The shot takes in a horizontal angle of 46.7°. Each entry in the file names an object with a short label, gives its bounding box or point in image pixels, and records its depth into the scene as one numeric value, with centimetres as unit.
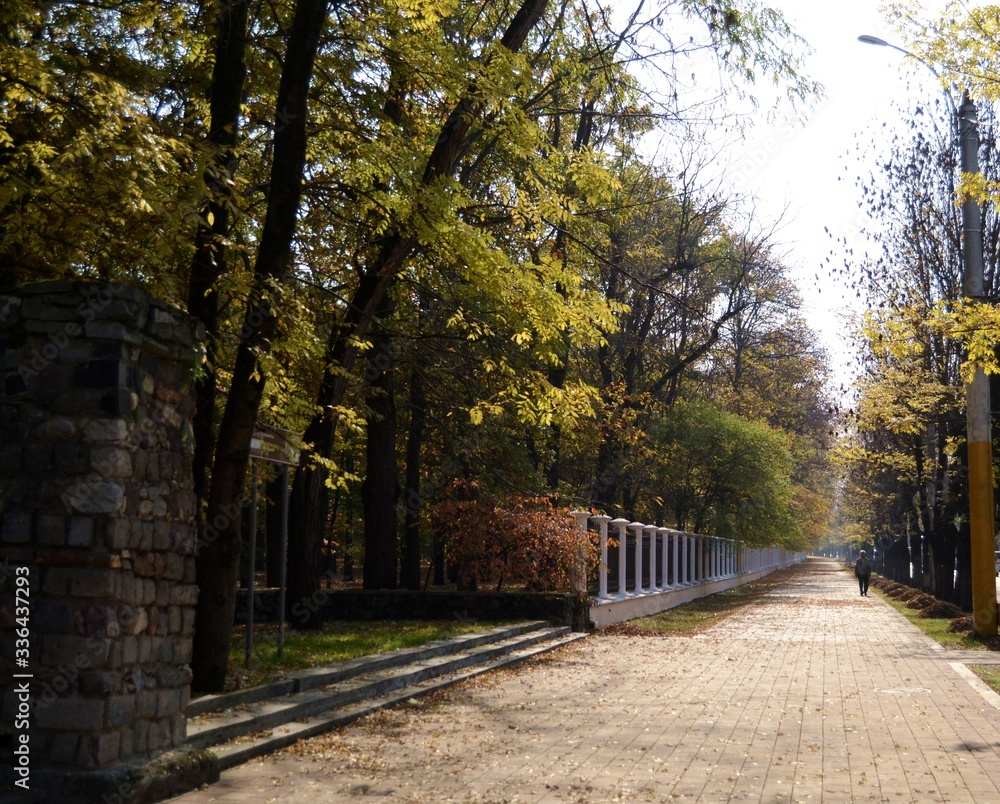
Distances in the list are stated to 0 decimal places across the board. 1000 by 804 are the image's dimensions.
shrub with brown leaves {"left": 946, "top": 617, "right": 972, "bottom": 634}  2233
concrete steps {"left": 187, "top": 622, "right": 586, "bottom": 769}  877
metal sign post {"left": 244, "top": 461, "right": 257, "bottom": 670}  1101
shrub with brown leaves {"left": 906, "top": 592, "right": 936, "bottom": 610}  3150
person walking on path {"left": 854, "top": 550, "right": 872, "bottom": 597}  4244
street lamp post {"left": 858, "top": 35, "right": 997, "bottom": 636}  1900
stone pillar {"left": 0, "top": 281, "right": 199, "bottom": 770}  693
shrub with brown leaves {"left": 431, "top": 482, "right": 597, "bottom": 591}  2086
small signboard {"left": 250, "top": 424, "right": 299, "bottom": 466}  1088
